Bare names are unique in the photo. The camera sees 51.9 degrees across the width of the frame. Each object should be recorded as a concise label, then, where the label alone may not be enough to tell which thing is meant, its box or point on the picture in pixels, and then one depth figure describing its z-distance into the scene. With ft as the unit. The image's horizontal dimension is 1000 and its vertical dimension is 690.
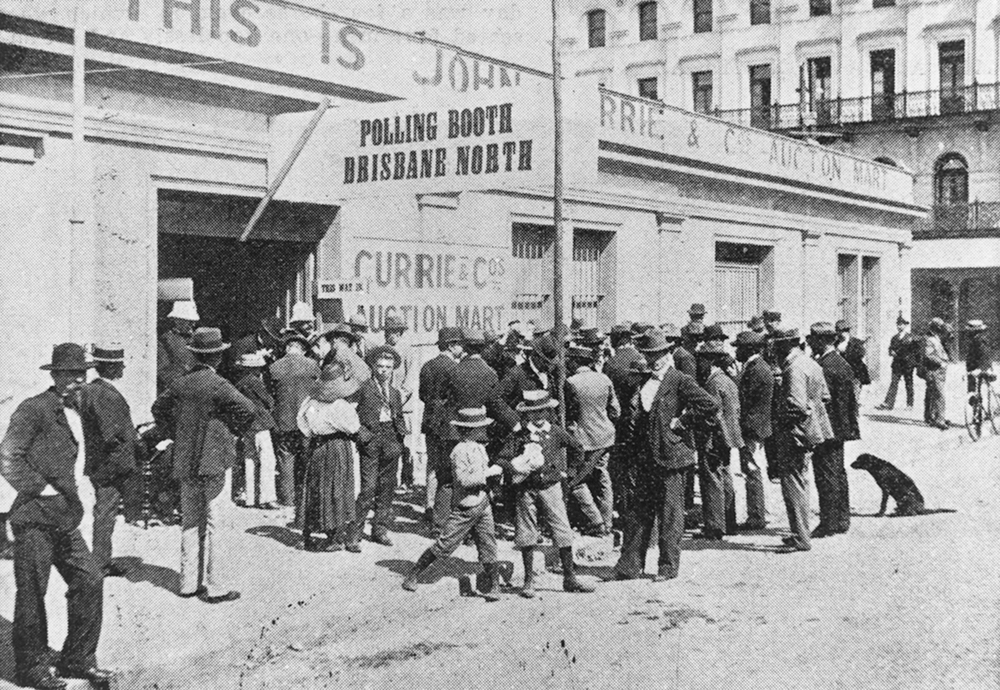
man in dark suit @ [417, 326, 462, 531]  27.17
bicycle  49.08
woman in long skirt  26.66
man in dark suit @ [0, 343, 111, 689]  17.44
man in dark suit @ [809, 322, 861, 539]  29.78
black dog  32.24
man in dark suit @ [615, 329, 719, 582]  24.80
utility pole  27.25
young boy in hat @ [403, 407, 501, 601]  22.99
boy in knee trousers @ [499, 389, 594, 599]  23.47
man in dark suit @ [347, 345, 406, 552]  28.14
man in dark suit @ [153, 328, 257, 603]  22.41
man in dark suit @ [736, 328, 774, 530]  29.73
